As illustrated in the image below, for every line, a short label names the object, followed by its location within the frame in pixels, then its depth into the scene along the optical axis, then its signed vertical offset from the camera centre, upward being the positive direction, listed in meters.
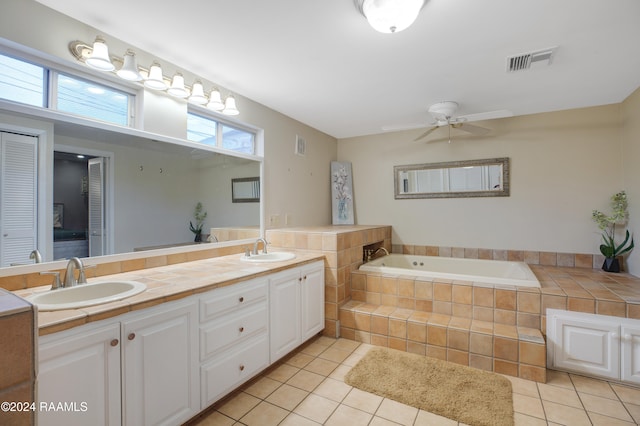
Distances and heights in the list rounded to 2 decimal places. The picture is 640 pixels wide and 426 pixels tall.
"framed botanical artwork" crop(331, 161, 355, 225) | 4.38 +0.29
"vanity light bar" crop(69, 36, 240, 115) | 1.75 +0.94
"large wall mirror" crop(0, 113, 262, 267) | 1.72 +0.15
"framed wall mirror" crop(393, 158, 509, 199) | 3.55 +0.43
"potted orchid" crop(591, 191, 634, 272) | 2.90 -0.21
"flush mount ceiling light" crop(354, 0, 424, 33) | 1.50 +1.04
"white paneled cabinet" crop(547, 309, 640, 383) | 2.08 -0.96
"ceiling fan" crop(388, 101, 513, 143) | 2.81 +0.96
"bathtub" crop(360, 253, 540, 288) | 2.61 -0.59
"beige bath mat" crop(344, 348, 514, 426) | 1.80 -1.19
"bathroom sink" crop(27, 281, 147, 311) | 1.28 -0.39
